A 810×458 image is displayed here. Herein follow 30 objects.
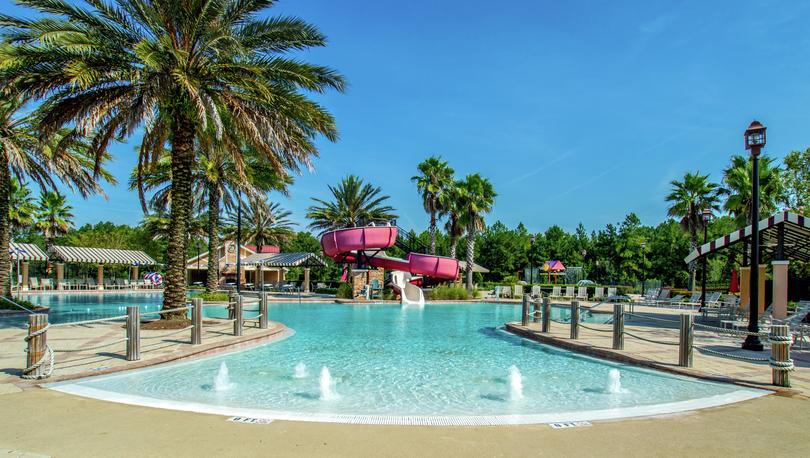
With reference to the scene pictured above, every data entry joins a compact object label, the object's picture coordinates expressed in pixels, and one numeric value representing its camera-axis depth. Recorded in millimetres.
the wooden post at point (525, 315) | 14656
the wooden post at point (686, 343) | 8219
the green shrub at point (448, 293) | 28719
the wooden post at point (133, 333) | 8203
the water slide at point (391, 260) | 26719
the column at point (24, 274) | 35397
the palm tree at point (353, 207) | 38281
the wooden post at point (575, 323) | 11828
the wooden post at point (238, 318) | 11312
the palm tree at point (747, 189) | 26031
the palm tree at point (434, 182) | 34594
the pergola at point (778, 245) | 13305
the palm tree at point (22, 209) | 35375
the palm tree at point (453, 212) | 33781
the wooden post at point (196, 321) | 9961
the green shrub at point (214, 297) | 23248
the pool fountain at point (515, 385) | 7074
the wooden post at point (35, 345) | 7008
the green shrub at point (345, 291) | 29192
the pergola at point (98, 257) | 36000
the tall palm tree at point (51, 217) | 40344
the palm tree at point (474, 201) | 33406
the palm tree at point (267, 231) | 46000
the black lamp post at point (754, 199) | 9688
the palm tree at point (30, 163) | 16109
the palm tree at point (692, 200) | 33250
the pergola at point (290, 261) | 37781
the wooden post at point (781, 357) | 6926
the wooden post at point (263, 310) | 13252
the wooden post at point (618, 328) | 10156
